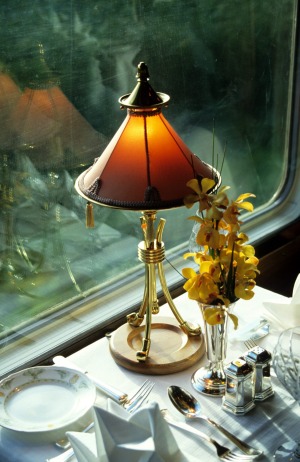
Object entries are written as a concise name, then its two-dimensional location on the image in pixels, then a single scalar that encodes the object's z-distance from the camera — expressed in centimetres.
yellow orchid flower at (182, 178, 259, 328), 144
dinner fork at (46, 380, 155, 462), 149
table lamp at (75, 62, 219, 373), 152
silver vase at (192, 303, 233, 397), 156
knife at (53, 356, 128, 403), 155
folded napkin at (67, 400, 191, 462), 126
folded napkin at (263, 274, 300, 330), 177
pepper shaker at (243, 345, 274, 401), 150
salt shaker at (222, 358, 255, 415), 148
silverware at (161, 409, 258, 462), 136
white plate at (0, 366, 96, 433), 148
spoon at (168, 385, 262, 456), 140
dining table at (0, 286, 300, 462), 142
